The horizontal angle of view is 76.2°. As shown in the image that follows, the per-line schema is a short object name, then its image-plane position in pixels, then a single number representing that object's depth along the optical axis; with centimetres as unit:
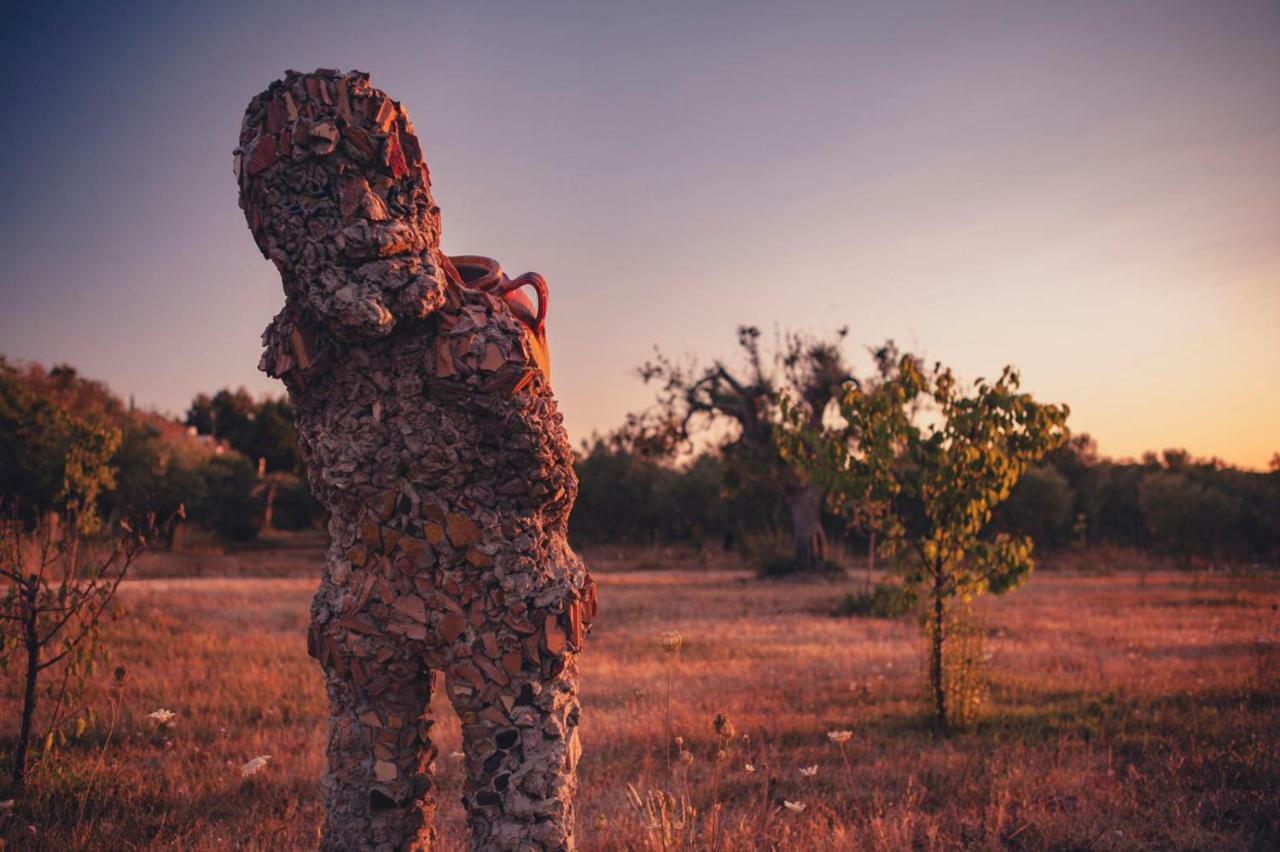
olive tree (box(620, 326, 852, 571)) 2508
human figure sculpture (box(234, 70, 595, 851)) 280
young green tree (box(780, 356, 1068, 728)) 691
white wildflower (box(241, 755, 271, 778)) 433
